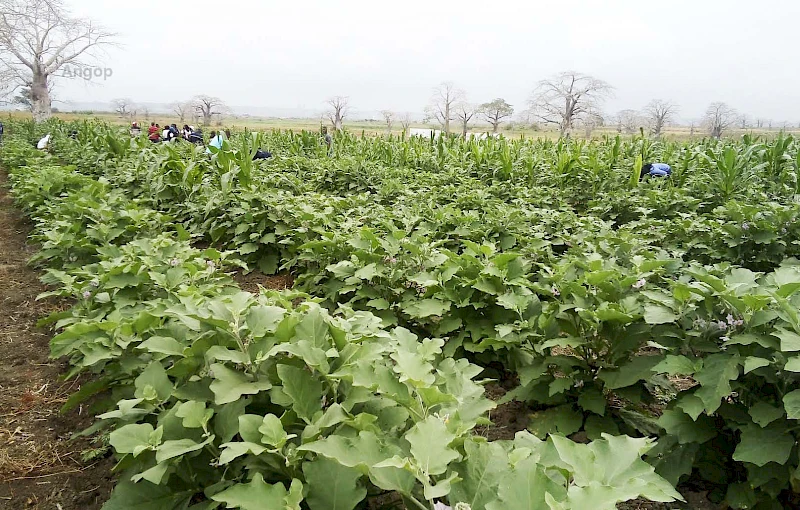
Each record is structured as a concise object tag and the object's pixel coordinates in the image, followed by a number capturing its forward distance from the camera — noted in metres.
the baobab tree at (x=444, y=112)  68.33
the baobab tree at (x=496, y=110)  68.70
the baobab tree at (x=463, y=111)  68.94
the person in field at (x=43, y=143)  14.46
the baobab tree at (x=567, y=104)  55.75
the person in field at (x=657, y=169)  8.61
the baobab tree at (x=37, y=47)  36.47
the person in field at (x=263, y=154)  11.06
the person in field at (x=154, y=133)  17.44
